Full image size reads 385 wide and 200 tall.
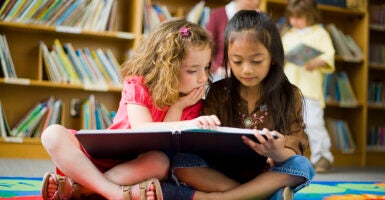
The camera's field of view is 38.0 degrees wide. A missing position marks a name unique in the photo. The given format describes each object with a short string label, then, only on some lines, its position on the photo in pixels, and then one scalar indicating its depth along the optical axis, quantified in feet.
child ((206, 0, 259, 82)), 8.75
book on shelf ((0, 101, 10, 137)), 9.66
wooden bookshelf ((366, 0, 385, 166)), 12.93
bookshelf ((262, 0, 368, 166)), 12.40
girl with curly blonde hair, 4.32
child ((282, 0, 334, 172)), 10.50
